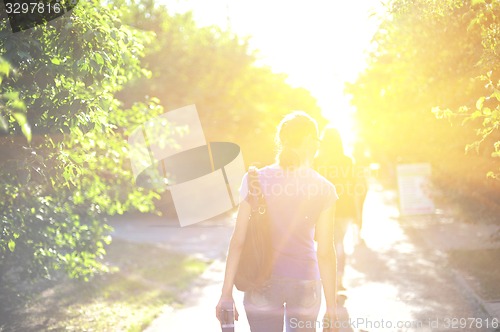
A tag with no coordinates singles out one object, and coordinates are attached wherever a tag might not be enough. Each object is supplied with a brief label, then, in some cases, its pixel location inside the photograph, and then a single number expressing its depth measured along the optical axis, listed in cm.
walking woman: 345
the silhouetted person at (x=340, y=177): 768
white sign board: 1794
